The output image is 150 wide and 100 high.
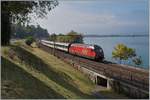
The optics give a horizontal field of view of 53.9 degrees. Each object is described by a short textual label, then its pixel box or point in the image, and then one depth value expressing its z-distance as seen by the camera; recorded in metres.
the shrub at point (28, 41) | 46.42
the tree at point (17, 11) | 11.06
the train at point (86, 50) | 24.28
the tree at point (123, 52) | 38.43
